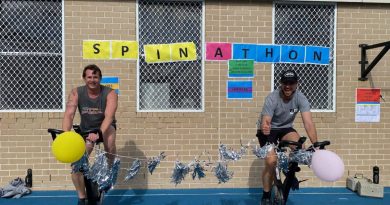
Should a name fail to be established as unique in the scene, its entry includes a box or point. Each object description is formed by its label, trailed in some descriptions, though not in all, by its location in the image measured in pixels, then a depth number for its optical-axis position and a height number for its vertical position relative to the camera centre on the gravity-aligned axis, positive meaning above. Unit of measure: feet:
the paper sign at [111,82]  19.93 +0.65
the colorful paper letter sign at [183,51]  20.40 +2.20
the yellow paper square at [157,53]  20.20 +2.09
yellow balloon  12.61 -1.56
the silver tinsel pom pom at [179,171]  14.26 -2.59
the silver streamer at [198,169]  14.47 -2.56
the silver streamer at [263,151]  14.79 -1.94
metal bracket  19.67 +1.86
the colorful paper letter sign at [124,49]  19.86 +2.23
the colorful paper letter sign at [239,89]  20.54 +0.34
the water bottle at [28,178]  19.47 -3.87
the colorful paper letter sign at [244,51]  20.52 +2.24
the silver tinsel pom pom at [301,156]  14.03 -2.05
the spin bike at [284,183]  15.01 -3.18
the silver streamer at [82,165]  13.99 -2.35
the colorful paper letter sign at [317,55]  21.12 +2.13
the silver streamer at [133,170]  14.57 -2.60
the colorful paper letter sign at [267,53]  20.62 +2.15
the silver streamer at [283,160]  14.87 -2.26
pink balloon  13.14 -2.19
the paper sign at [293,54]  20.90 +2.15
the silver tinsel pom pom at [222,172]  14.53 -2.65
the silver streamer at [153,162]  14.46 -2.30
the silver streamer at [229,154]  14.37 -1.99
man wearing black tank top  14.80 -0.48
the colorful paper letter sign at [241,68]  20.56 +1.40
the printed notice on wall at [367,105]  21.22 -0.41
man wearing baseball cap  15.14 -0.86
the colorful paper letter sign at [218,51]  20.35 +2.21
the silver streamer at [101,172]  14.16 -2.60
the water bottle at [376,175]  20.90 -3.92
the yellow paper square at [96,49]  19.75 +2.21
